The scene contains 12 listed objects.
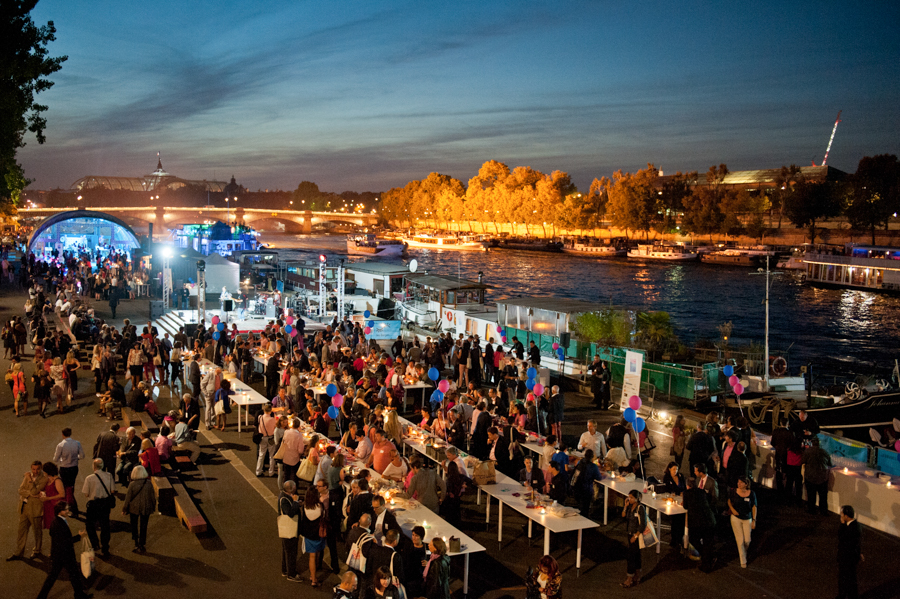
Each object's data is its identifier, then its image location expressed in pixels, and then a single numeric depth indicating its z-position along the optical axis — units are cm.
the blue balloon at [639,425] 1099
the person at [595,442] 1052
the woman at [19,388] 1420
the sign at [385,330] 2441
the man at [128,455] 1020
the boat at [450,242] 11325
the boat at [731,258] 8469
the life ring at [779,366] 2094
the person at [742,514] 846
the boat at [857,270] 6141
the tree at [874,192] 7925
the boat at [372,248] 9712
